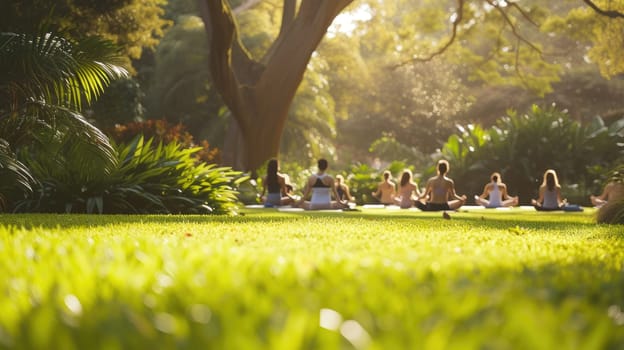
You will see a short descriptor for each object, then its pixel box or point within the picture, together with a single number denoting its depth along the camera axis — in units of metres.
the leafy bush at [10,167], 9.28
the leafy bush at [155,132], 22.53
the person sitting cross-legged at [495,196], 20.06
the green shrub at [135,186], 12.68
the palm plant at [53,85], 10.25
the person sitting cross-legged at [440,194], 17.95
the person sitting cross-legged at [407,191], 19.31
